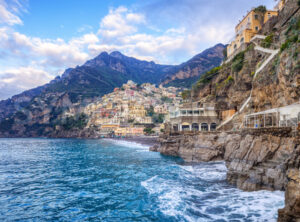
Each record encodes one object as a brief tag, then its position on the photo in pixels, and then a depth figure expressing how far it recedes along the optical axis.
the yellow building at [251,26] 38.97
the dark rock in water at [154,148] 39.49
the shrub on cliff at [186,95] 49.76
